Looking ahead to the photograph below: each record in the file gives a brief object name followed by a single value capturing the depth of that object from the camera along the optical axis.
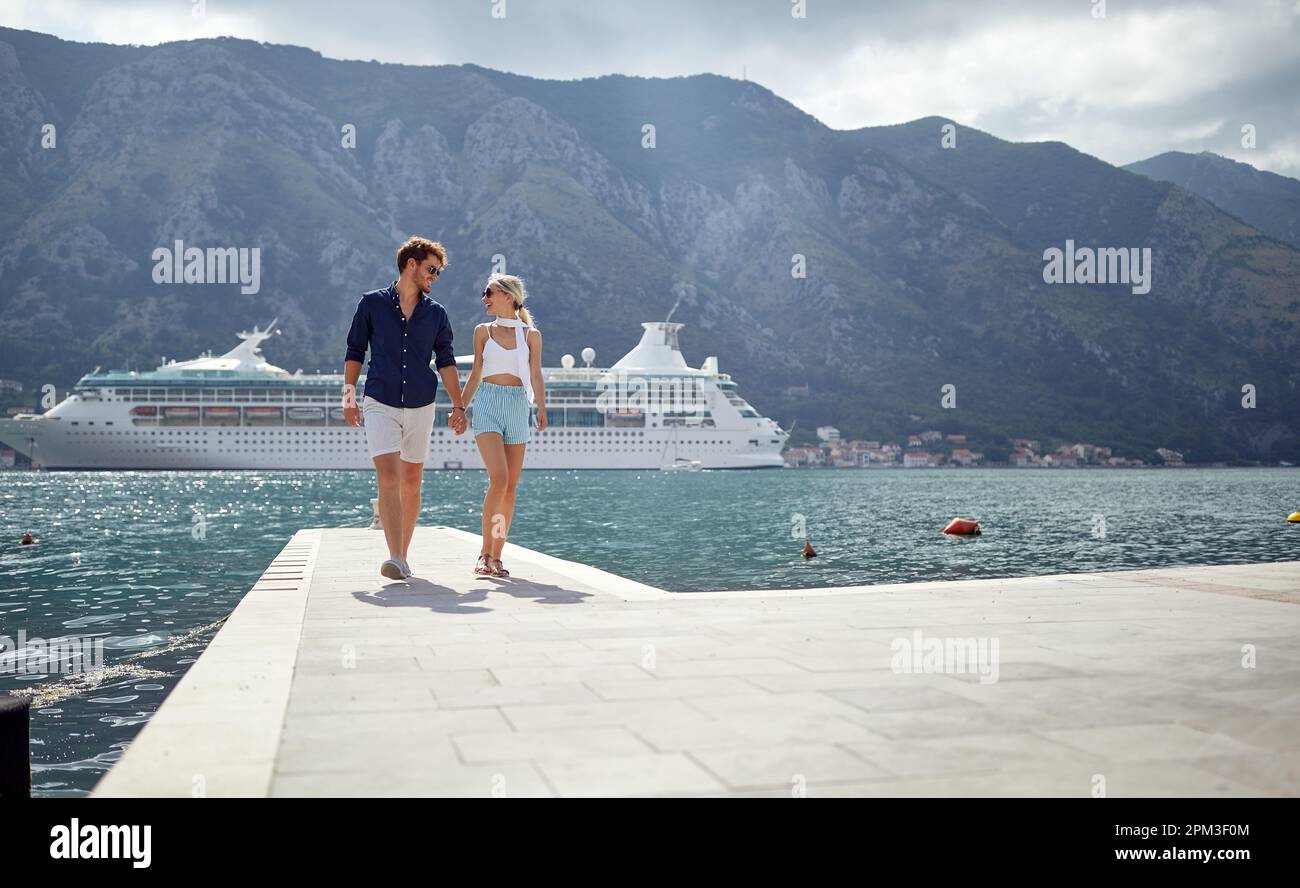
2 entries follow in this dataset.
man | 6.98
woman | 7.55
